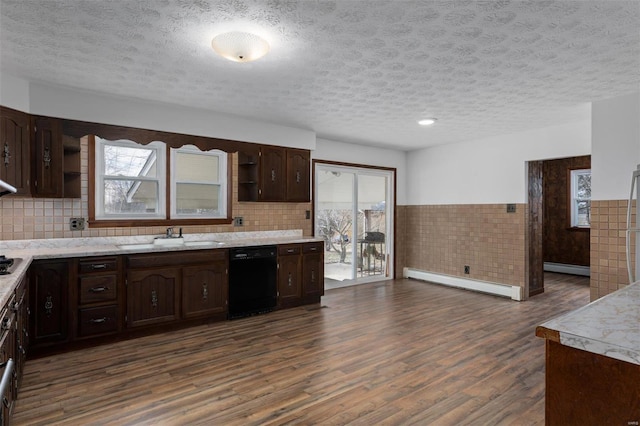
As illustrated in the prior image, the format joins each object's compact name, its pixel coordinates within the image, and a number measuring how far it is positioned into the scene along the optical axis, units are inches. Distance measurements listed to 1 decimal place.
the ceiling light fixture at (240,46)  90.3
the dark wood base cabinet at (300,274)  177.8
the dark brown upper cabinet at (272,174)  183.0
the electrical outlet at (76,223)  142.9
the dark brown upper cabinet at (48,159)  129.1
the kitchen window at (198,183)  171.5
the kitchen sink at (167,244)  148.3
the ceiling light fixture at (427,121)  176.4
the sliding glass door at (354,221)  229.5
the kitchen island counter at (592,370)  39.2
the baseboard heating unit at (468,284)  204.1
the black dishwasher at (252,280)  161.2
